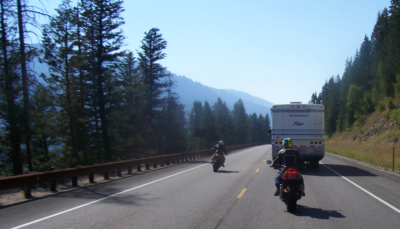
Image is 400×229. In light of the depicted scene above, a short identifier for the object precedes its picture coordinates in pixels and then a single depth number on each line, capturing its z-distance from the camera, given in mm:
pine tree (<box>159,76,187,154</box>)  50219
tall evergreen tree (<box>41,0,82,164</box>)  27414
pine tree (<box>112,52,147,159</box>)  35941
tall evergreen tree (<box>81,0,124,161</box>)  30453
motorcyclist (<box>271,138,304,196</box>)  8484
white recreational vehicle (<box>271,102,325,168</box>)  17953
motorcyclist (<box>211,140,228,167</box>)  19531
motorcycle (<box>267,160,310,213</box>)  7906
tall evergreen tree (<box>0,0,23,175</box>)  17578
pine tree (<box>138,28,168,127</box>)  42562
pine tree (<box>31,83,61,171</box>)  18797
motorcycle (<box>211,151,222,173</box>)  18469
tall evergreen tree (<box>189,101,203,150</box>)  89188
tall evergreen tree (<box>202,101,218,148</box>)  86069
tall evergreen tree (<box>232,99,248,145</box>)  117812
